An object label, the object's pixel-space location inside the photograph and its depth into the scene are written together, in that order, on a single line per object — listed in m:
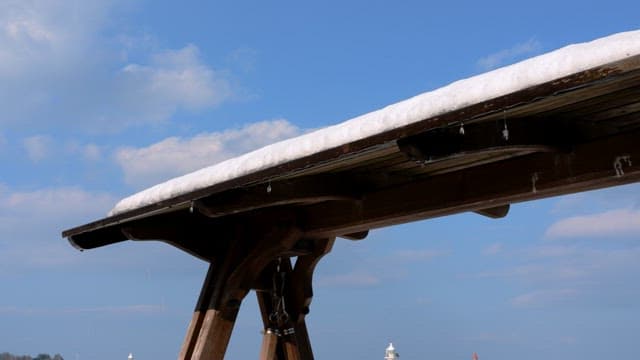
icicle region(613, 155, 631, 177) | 3.67
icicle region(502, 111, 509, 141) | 3.37
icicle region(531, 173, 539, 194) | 4.14
